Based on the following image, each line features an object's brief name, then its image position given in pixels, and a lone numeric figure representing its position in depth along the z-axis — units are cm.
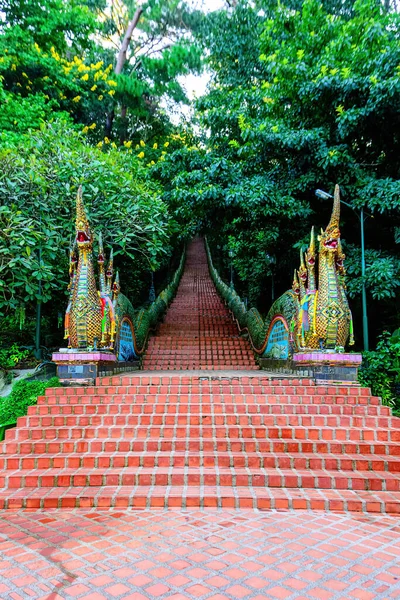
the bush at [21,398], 570
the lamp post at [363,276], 805
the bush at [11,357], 711
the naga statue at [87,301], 601
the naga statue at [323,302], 604
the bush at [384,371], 730
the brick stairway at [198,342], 883
